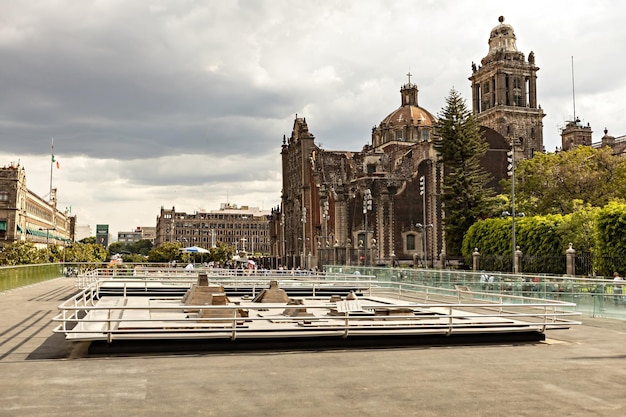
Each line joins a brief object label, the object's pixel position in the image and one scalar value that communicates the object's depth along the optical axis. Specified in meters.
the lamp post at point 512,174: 43.22
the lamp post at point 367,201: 61.03
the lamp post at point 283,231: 113.76
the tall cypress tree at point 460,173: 65.75
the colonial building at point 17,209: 95.25
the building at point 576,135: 129.35
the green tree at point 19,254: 60.72
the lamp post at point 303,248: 96.86
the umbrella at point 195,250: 61.02
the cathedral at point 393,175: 80.06
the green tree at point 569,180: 59.31
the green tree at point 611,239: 39.44
